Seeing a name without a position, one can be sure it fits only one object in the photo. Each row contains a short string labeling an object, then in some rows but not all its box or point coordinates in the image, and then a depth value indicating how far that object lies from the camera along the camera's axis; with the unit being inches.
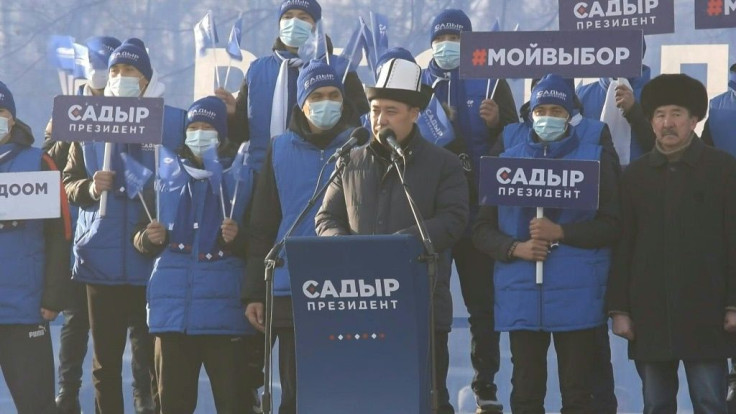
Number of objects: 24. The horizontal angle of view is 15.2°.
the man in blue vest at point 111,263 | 508.4
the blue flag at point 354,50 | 534.5
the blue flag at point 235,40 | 565.9
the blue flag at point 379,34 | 546.1
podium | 380.7
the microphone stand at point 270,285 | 379.7
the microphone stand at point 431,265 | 376.4
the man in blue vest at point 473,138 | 510.9
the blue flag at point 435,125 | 500.8
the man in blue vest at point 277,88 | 520.3
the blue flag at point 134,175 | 510.4
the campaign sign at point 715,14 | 501.6
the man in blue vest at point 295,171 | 481.0
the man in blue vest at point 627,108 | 498.3
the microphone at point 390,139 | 396.4
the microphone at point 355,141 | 386.8
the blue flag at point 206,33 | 554.7
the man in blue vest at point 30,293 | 510.7
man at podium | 430.9
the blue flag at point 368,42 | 544.6
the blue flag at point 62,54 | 601.9
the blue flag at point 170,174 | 498.0
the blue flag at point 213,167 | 495.9
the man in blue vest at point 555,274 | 463.0
